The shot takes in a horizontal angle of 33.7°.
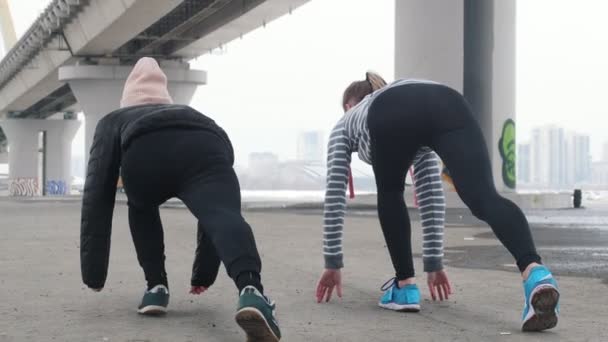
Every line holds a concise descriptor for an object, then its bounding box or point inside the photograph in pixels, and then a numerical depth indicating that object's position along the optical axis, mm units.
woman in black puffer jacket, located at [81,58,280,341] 4570
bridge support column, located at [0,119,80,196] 78125
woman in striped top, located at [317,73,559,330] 4777
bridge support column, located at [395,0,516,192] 26219
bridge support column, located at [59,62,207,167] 45125
